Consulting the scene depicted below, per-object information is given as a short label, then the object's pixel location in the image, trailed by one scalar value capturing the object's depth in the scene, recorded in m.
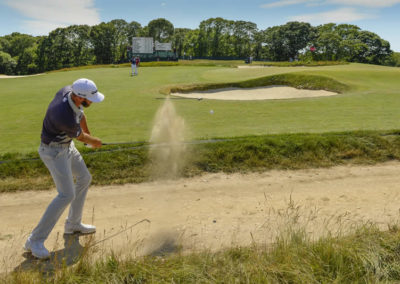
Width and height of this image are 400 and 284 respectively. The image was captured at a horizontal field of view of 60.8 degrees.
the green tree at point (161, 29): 111.88
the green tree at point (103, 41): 100.31
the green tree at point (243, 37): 110.56
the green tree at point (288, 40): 103.06
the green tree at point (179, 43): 118.21
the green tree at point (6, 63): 93.12
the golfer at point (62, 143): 4.61
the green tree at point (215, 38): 109.75
